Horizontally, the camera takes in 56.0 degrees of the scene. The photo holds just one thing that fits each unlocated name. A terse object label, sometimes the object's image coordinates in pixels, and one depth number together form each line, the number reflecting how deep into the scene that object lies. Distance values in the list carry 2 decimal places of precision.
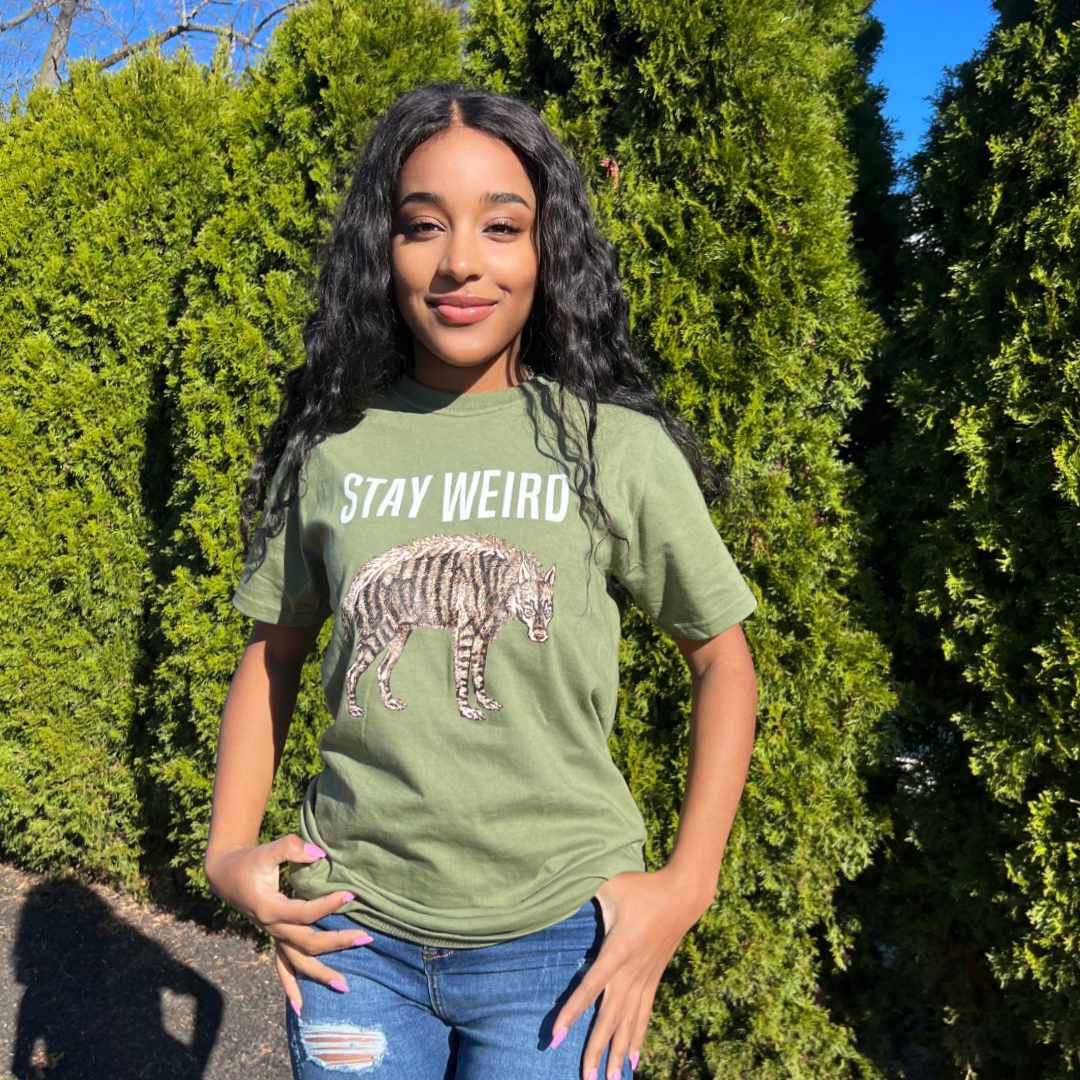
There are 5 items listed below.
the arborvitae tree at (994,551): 2.39
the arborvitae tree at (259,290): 3.45
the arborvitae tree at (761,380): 2.66
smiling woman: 1.39
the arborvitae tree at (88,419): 4.50
